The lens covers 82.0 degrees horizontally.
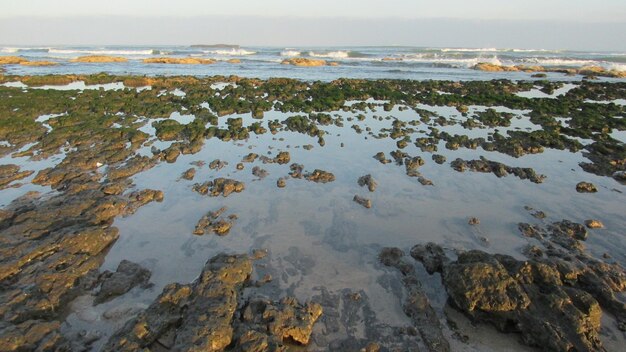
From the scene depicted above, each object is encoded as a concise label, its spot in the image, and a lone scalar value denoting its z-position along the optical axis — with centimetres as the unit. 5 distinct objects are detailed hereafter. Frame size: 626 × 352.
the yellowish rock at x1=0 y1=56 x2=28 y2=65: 4825
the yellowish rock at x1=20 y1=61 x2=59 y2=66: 4506
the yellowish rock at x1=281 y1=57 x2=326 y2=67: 5347
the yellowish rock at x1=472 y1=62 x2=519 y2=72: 4686
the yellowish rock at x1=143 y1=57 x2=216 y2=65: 5522
